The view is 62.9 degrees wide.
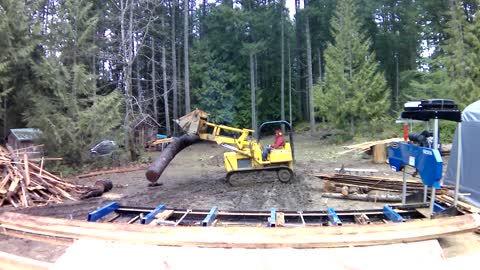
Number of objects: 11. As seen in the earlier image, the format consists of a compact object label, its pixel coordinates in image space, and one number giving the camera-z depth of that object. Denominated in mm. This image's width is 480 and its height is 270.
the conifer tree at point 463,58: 21391
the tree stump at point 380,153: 17141
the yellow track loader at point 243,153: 12742
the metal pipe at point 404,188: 5289
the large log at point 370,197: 9336
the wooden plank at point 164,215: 4375
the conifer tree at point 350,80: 27875
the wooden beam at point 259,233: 2877
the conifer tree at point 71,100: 17906
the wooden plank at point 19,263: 2588
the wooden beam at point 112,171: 16844
